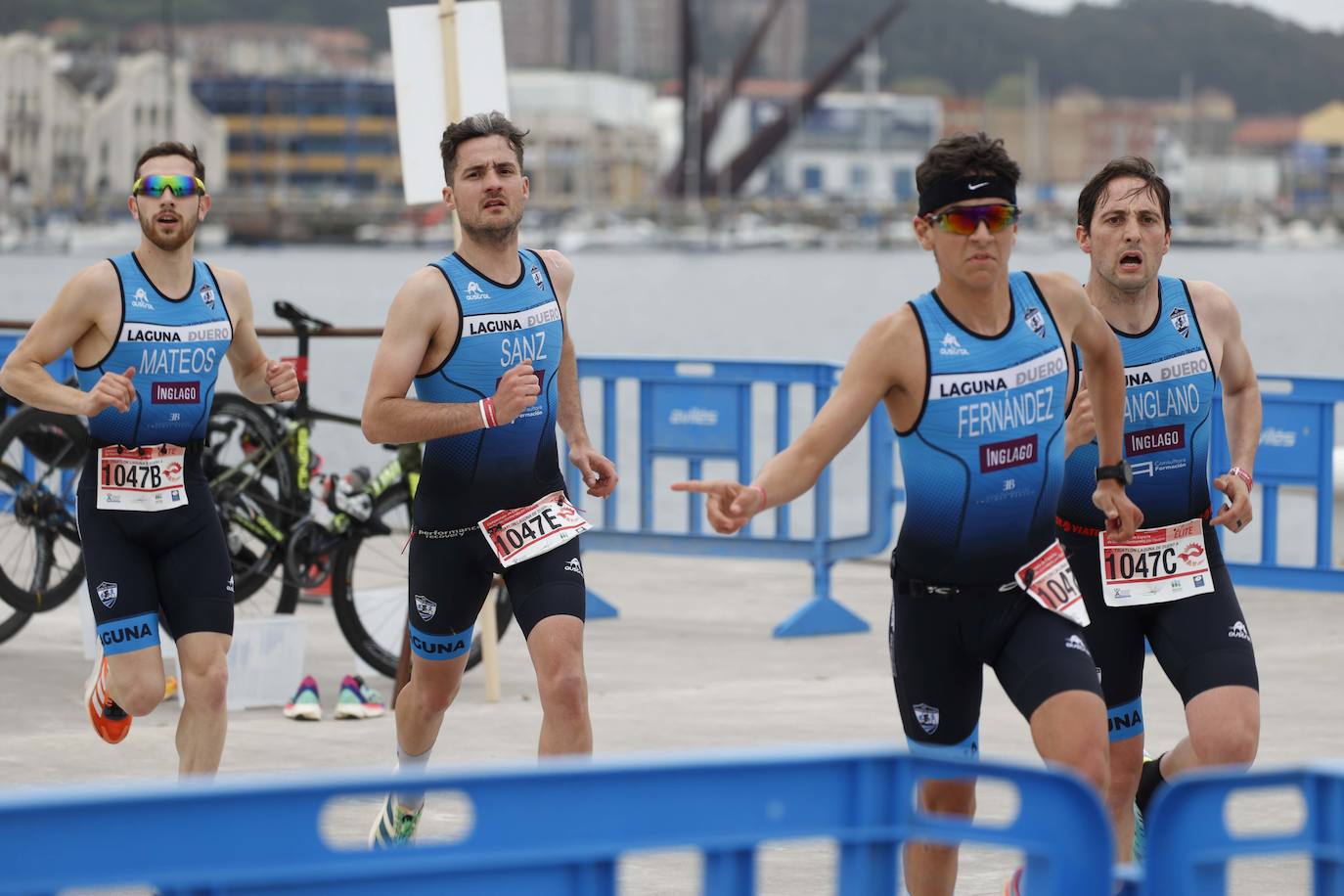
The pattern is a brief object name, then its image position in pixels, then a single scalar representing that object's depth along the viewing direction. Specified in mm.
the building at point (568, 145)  192750
